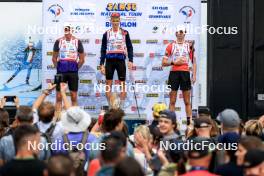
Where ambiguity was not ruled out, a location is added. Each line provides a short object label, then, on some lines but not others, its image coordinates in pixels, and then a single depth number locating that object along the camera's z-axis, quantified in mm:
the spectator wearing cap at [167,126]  9097
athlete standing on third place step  15826
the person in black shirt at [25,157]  6804
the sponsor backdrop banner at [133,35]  16427
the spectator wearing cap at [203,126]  8907
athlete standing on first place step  16034
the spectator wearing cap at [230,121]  8756
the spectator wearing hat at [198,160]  6845
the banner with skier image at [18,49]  16554
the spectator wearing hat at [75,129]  8647
